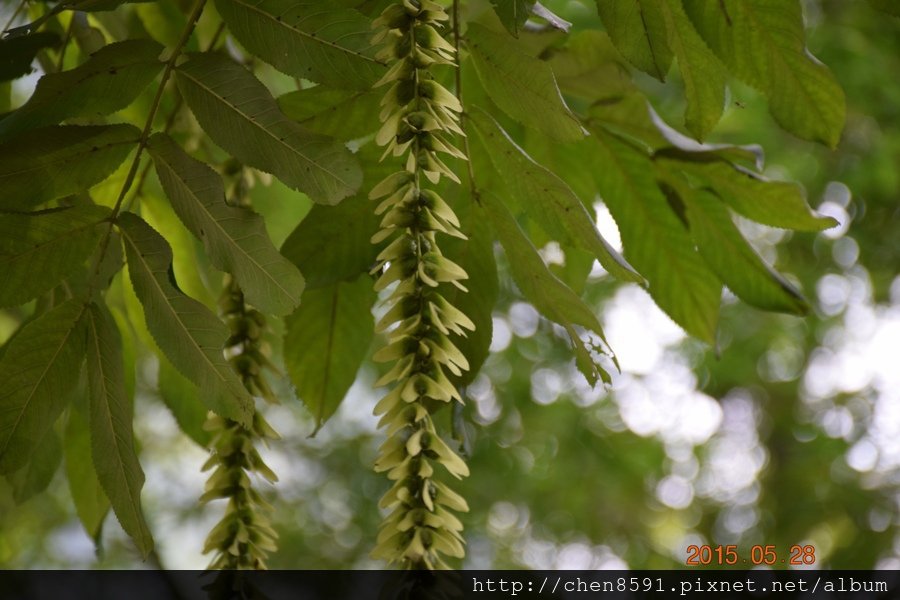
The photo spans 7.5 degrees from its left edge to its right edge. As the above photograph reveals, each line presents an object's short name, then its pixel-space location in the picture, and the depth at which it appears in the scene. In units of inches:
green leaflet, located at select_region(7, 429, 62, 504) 97.9
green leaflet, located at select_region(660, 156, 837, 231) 96.5
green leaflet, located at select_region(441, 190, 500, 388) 94.5
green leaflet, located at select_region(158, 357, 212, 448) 97.8
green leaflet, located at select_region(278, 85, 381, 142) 94.9
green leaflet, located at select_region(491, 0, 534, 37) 91.5
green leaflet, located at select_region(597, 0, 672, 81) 92.7
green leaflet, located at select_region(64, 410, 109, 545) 98.4
